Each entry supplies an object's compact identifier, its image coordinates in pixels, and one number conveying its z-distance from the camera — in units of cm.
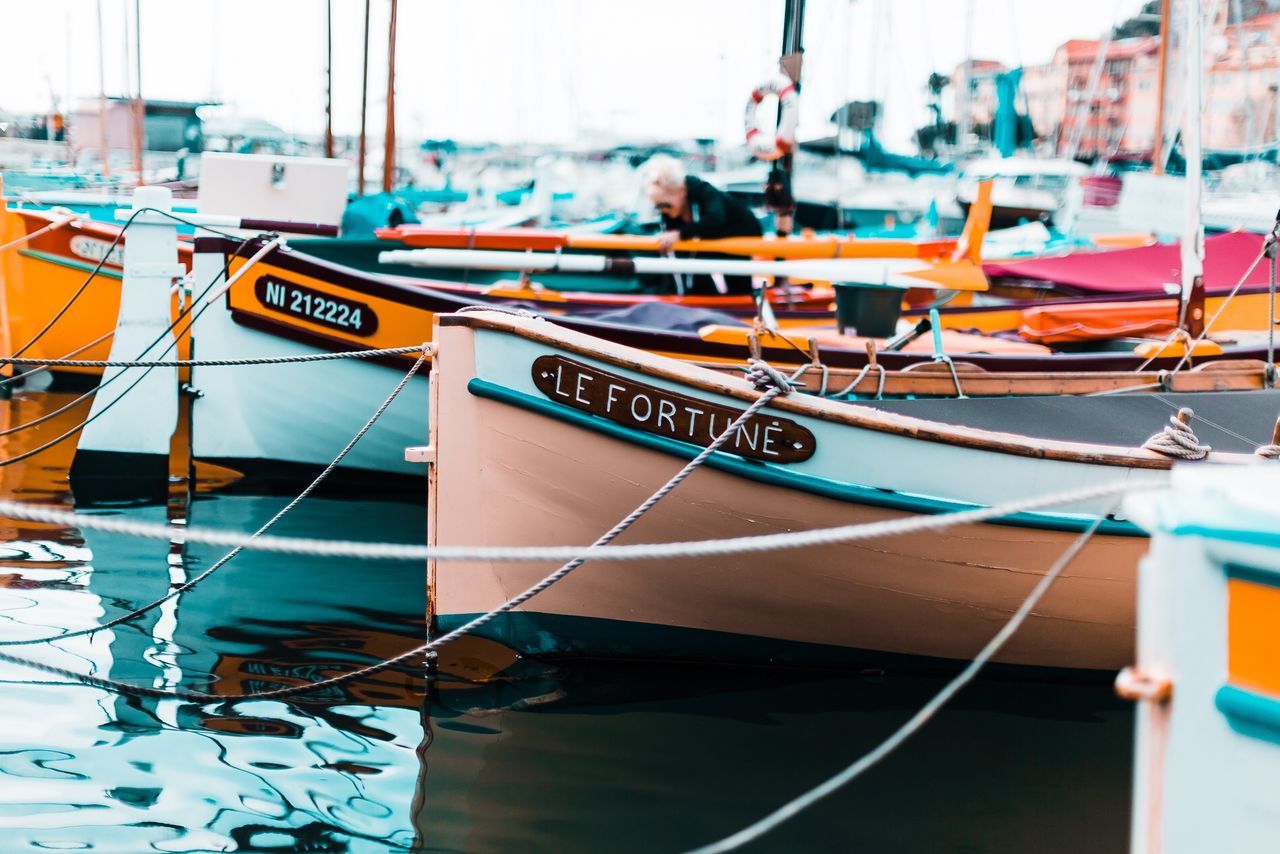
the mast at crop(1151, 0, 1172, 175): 1496
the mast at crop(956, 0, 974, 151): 2500
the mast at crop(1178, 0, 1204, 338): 650
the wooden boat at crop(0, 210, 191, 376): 1227
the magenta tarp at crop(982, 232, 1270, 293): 1065
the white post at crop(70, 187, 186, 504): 776
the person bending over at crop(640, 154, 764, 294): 1041
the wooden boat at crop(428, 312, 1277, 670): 470
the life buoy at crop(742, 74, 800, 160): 1095
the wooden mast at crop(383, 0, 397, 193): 1437
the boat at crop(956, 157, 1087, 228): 2541
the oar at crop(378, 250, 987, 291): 763
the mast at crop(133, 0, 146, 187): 1905
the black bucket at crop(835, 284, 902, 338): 768
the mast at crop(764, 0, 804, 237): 1114
